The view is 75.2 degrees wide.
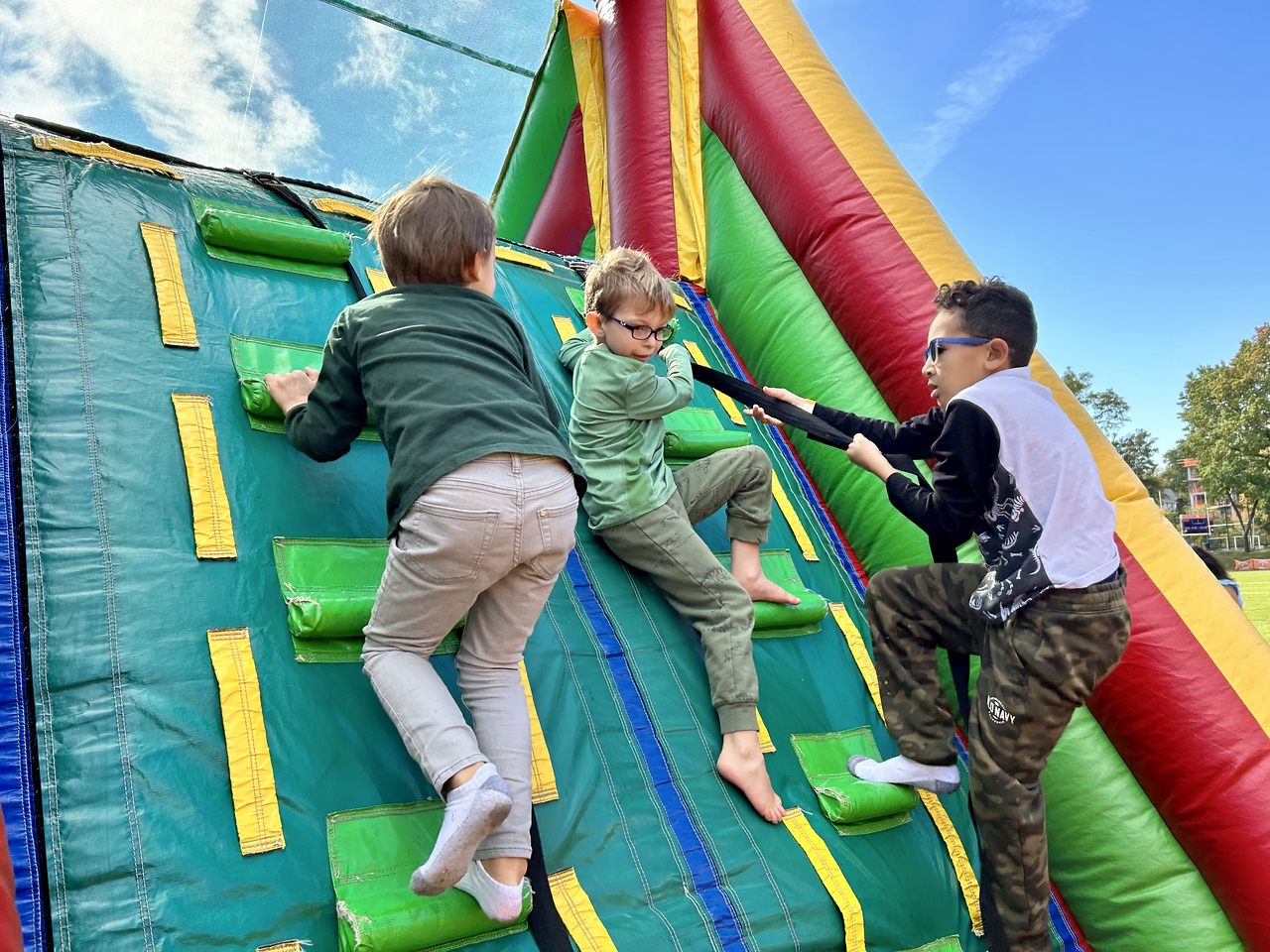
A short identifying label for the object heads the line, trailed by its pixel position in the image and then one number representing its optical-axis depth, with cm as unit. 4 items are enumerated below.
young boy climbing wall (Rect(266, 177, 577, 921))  118
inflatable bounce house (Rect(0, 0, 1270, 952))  118
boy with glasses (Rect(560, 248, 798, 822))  178
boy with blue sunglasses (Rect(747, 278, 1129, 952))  150
